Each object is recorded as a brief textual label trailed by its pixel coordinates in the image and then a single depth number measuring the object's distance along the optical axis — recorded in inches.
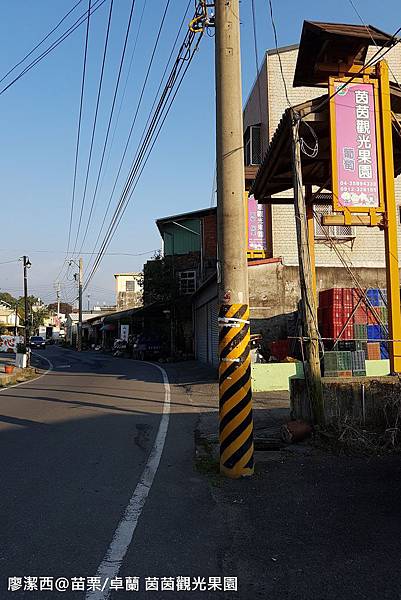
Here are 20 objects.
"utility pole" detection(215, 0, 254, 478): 280.4
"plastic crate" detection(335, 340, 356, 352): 637.3
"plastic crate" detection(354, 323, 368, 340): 685.3
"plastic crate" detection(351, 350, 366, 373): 520.4
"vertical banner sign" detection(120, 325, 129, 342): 1896.0
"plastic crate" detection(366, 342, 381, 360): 686.5
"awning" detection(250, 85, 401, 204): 435.5
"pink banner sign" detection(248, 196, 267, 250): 819.4
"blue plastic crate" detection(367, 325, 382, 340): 697.0
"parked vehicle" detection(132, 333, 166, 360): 1488.7
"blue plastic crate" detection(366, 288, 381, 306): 701.7
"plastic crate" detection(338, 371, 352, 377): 501.7
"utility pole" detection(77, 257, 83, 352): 2283.7
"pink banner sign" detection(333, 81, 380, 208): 430.6
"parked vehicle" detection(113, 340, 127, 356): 1795.2
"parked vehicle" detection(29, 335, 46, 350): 2706.7
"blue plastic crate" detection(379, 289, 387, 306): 696.5
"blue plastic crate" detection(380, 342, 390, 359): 693.4
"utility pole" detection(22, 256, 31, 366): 1346.0
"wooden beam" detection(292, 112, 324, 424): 347.3
